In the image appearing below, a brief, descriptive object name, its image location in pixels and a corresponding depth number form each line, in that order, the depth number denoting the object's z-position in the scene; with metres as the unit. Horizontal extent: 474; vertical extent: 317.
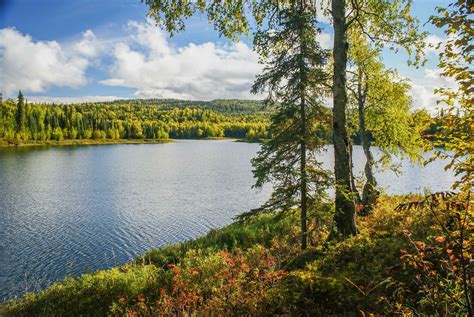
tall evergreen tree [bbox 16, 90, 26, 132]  113.12
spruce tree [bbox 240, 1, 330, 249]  11.10
